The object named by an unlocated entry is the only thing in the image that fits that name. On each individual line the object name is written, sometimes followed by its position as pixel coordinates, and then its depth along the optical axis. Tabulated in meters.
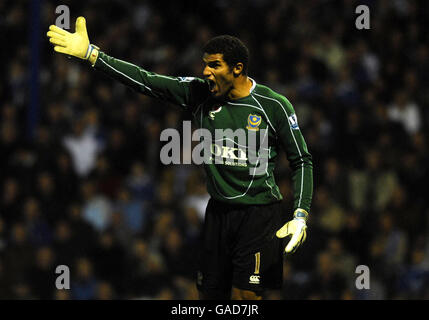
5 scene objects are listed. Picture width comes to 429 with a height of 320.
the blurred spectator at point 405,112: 19.39
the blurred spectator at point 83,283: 15.58
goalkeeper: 9.16
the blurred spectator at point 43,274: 15.48
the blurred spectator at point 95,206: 17.34
